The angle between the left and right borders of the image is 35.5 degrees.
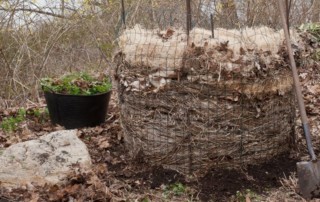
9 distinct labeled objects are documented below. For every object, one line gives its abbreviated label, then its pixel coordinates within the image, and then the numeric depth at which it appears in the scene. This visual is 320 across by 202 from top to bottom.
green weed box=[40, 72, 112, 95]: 6.39
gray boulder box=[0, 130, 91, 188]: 4.15
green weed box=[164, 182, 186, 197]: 4.31
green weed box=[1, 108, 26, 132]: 6.51
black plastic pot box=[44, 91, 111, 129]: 6.24
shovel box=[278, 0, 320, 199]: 4.01
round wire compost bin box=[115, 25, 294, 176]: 4.32
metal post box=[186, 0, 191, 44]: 4.34
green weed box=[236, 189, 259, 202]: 4.12
